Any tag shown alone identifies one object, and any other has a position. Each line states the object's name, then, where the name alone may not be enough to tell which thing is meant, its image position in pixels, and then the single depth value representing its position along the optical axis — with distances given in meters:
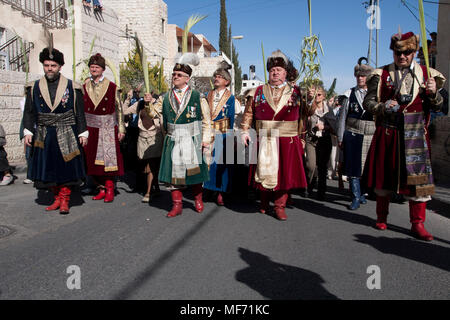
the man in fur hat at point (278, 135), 5.12
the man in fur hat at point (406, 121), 4.21
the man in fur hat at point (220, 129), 6.02
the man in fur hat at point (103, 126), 5.91
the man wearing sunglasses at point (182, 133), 5.22
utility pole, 18.16
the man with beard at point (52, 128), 5.18
